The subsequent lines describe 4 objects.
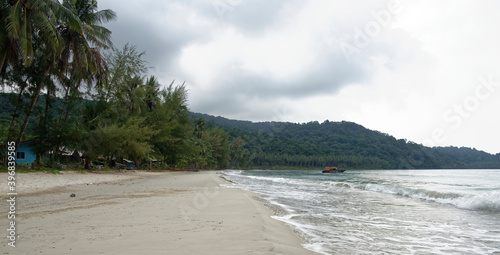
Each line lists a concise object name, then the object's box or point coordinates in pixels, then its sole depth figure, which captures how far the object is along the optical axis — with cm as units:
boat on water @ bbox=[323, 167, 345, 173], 7650
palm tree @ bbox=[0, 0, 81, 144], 1445
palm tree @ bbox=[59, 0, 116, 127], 2080
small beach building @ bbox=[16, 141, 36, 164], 2877
